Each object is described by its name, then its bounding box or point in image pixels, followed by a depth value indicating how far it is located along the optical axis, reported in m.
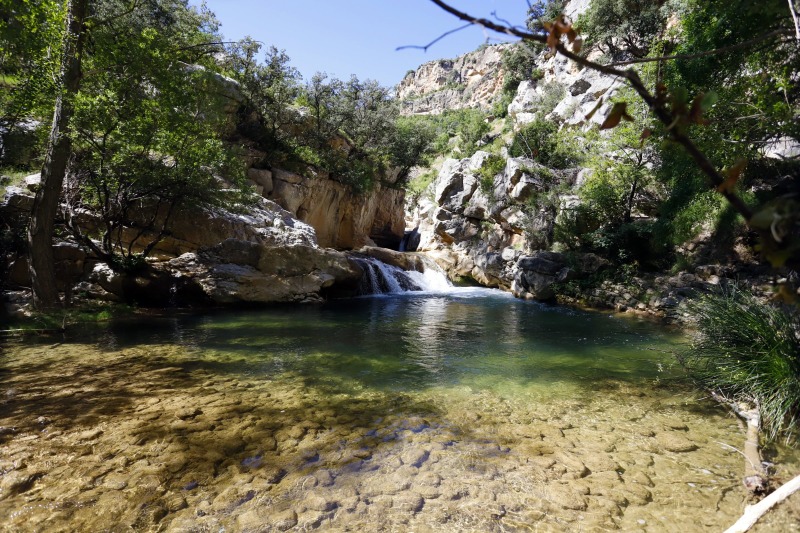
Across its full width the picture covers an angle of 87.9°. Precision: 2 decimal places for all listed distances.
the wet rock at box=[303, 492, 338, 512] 3.40
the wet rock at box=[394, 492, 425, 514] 3.43
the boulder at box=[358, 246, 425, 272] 23.55
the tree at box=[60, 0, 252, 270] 9.96
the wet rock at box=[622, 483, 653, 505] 3.58
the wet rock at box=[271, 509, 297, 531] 3.16
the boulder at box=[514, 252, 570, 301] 19.30
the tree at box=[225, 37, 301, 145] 22.48
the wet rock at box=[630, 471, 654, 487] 3.82
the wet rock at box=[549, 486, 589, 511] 3.52
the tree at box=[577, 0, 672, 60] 30.73
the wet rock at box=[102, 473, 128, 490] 3.51
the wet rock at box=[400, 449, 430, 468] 4.13
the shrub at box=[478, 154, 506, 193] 28.67
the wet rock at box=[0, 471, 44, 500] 3.35
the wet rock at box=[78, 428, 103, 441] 4.28
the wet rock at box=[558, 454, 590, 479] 3.99
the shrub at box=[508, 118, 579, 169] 26.80
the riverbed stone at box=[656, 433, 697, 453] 4.45
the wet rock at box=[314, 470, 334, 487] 3.71
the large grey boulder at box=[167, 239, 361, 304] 13.88
